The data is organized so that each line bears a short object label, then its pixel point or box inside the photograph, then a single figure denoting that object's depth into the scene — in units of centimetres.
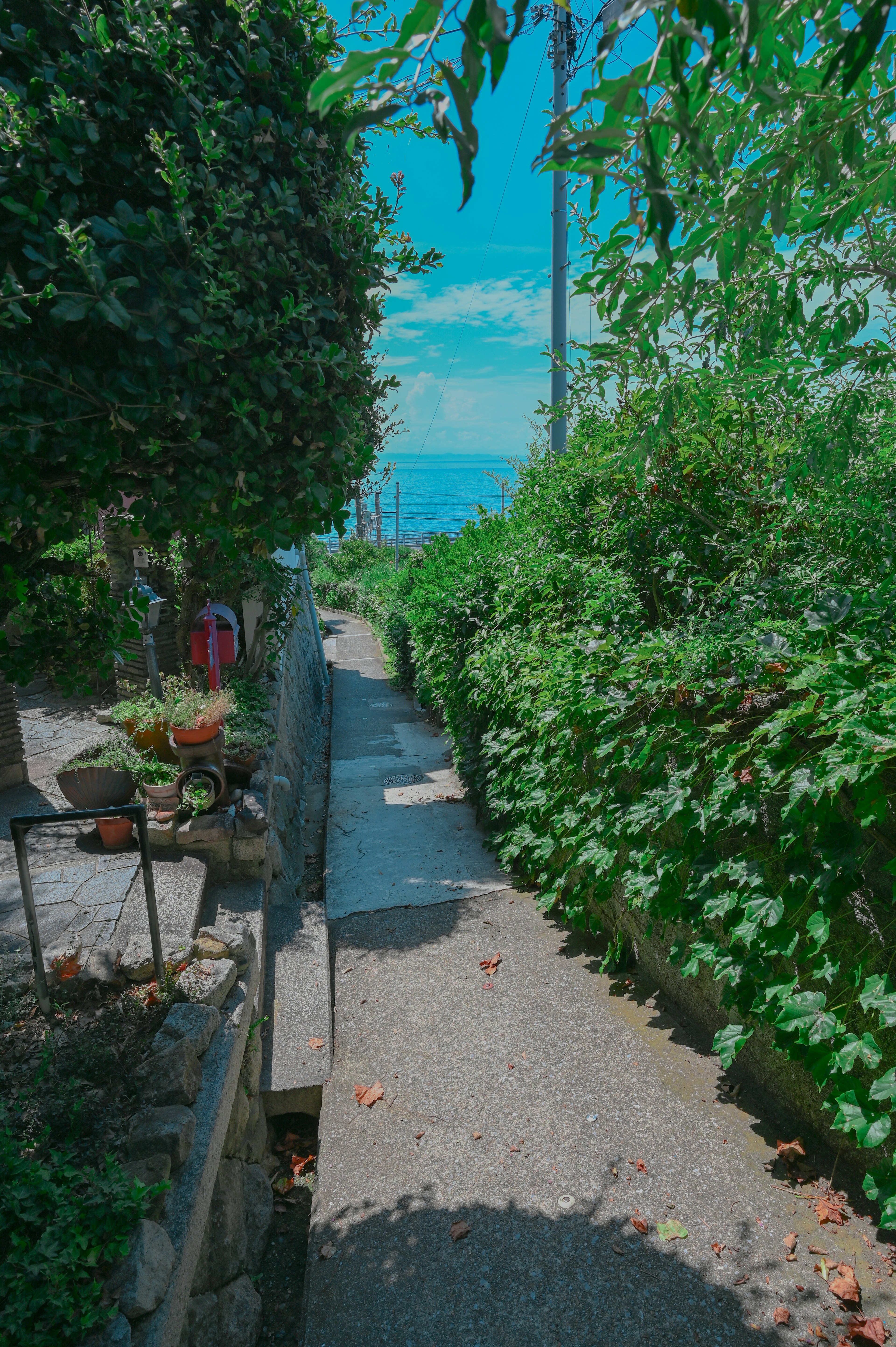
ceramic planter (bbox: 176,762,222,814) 483
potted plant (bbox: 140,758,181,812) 477
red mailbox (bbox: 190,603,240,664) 691
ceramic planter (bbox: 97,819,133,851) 458
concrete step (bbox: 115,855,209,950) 371
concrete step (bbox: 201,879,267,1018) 421
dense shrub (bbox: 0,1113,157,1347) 171
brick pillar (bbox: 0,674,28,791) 620
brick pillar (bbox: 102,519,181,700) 780
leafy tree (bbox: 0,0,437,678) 162
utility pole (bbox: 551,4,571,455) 739
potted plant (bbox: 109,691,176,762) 544
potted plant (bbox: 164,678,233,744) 499
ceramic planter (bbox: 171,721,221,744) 498
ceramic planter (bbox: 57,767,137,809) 467
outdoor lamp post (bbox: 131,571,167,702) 563
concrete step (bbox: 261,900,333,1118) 370
